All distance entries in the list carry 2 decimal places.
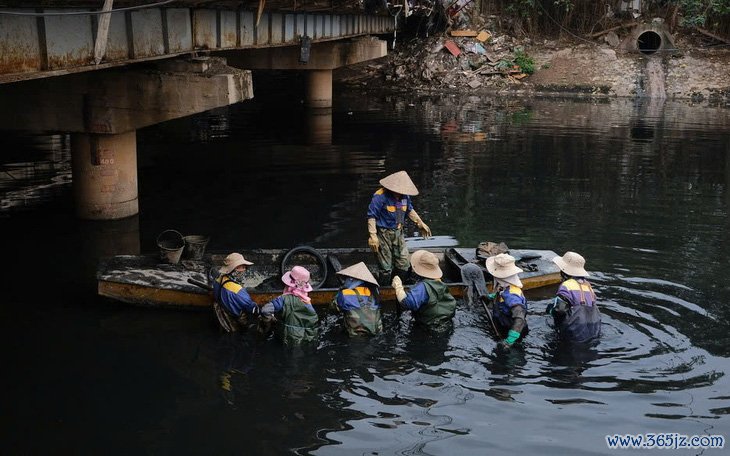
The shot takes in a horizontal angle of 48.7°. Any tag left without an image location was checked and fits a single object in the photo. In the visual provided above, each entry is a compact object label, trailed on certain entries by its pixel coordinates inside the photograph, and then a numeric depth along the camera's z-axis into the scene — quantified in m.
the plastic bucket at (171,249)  11.72
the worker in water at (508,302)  9.59
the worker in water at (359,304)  10.07
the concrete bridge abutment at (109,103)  14.39
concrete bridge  11.63
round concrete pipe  42.69
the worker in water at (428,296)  10.23
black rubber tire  11.89
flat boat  10.92
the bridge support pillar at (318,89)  34.44
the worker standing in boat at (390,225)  11.82
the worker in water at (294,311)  9.84
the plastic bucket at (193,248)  12.01
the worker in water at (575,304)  9.74
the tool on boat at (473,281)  11.45
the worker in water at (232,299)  10.05
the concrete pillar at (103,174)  15.01
